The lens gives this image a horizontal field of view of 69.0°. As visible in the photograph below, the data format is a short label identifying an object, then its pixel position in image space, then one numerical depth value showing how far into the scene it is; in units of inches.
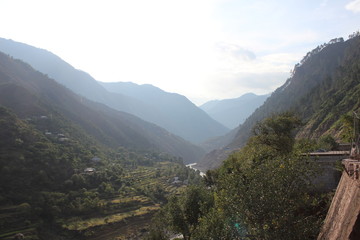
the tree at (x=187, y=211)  1499.8
